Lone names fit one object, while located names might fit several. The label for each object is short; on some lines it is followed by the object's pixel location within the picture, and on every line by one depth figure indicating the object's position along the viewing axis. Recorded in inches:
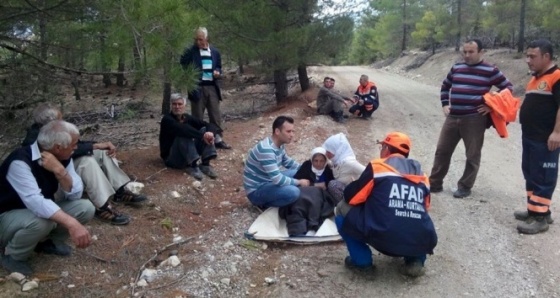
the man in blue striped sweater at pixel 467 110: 201.5
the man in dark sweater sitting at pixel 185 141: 217.5
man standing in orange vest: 168.6
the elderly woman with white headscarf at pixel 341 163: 182.9
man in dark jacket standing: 270.2
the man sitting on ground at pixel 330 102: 381.7
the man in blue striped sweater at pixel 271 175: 174.1
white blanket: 165.9
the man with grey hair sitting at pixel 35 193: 125.9
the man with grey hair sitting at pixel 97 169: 160.4
